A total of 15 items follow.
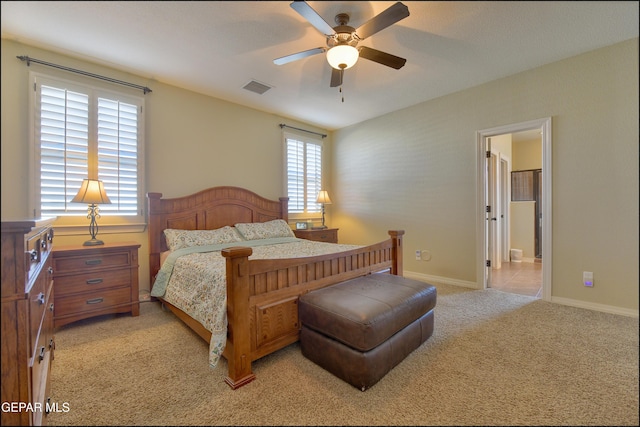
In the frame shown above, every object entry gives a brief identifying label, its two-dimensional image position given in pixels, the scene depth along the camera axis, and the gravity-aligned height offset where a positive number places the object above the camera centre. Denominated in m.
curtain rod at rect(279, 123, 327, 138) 4.45 +1.51
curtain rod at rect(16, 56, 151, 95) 2.47 +1.44
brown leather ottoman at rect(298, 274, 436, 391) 1.53 -0.72
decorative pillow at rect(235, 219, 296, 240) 3.49 -0.22
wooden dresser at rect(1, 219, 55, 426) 0.80 -0.39
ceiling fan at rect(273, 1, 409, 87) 1.68 +1.31
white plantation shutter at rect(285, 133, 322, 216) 4.61 +0.74
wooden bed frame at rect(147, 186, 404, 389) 1.60 -0.52
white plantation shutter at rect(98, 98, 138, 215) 2.84 +0.67
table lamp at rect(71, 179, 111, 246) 2.49 +0.17
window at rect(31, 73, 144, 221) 2.41 +0.70
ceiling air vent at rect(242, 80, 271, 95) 3.26 +1.61
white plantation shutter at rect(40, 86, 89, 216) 2.41 +0.65
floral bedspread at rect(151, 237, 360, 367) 1.66 -0.54
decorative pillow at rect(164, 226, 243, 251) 2.87 -0.27
